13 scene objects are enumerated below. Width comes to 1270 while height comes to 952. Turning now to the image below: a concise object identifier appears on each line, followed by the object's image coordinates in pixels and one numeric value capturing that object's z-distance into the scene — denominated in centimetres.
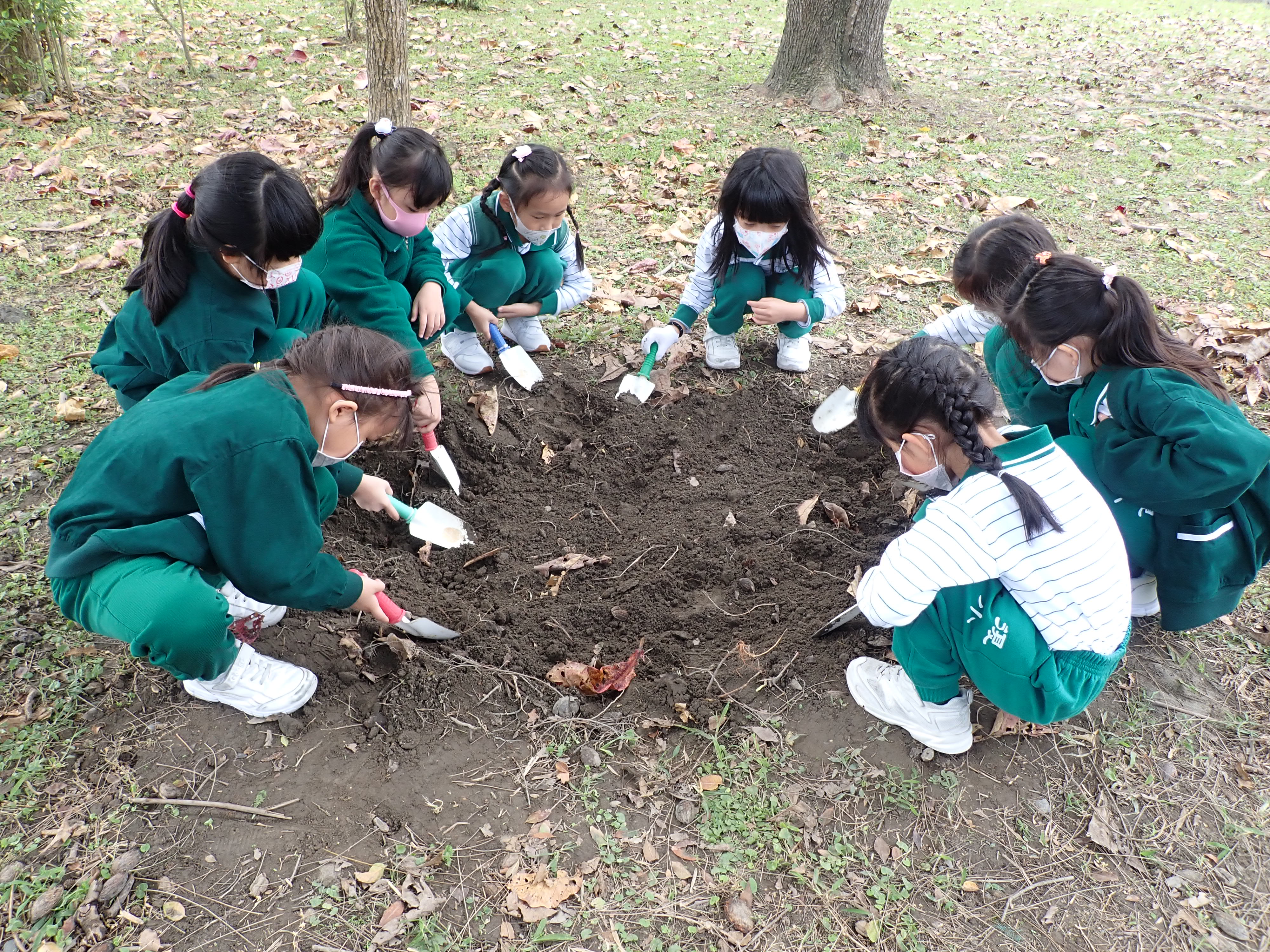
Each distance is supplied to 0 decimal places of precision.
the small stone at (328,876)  198
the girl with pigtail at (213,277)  245
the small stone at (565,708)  241
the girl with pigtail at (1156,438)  223
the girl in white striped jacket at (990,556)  193
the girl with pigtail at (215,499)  197
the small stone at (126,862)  198
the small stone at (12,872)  195
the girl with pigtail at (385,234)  309
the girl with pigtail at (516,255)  341
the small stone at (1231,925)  197
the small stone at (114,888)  192
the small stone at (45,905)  189
